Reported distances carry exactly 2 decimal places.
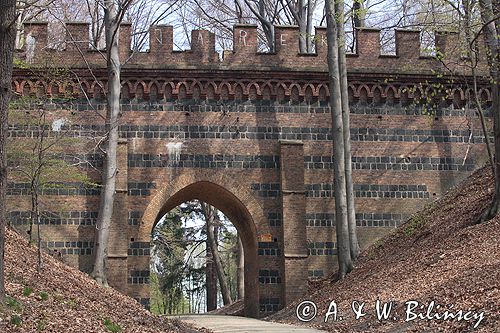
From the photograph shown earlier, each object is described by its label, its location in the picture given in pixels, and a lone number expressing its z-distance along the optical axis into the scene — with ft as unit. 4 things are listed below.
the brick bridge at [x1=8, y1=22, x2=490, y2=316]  56.80
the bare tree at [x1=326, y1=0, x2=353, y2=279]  53.88
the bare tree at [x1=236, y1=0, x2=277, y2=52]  80.53
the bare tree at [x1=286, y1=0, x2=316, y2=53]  78.46
